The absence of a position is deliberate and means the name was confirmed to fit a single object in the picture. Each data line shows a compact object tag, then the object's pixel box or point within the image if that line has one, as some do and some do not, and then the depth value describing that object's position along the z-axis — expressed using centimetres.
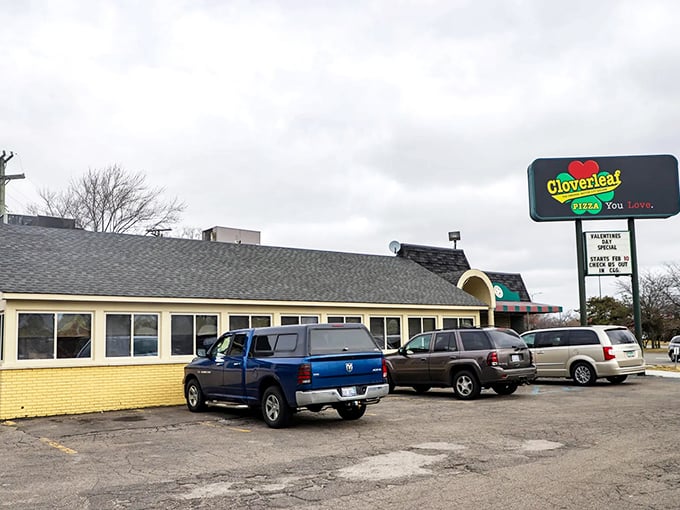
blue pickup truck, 1252
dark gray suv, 1669
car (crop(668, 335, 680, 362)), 3495
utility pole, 3327
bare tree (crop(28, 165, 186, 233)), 3972
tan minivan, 1961
